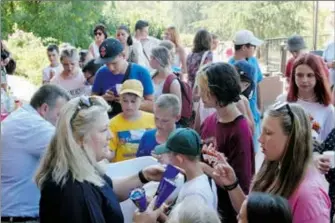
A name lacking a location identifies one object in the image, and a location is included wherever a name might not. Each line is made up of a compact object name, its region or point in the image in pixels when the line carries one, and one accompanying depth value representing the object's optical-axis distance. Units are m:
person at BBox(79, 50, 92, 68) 7.50
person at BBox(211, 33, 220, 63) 8.95
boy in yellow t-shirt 3.95
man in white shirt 3.12
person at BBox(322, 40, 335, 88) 7.19
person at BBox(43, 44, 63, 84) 7.46
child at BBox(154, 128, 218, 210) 2.82
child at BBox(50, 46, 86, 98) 5.88
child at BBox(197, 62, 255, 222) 3.13
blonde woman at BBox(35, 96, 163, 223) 2.37
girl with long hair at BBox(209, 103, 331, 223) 2.25
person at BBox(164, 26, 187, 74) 7.96
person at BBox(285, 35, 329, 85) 6.62
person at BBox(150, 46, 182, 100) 5.05
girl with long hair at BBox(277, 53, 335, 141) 3.79
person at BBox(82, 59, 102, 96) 5.81
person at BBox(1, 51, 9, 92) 5.15
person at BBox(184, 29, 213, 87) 6.42
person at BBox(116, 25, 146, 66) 6.88
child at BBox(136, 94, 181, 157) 3.63
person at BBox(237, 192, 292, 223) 1.96
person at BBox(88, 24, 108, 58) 7.64
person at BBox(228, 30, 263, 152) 5.75
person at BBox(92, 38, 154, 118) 4.74
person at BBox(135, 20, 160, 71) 7.67
